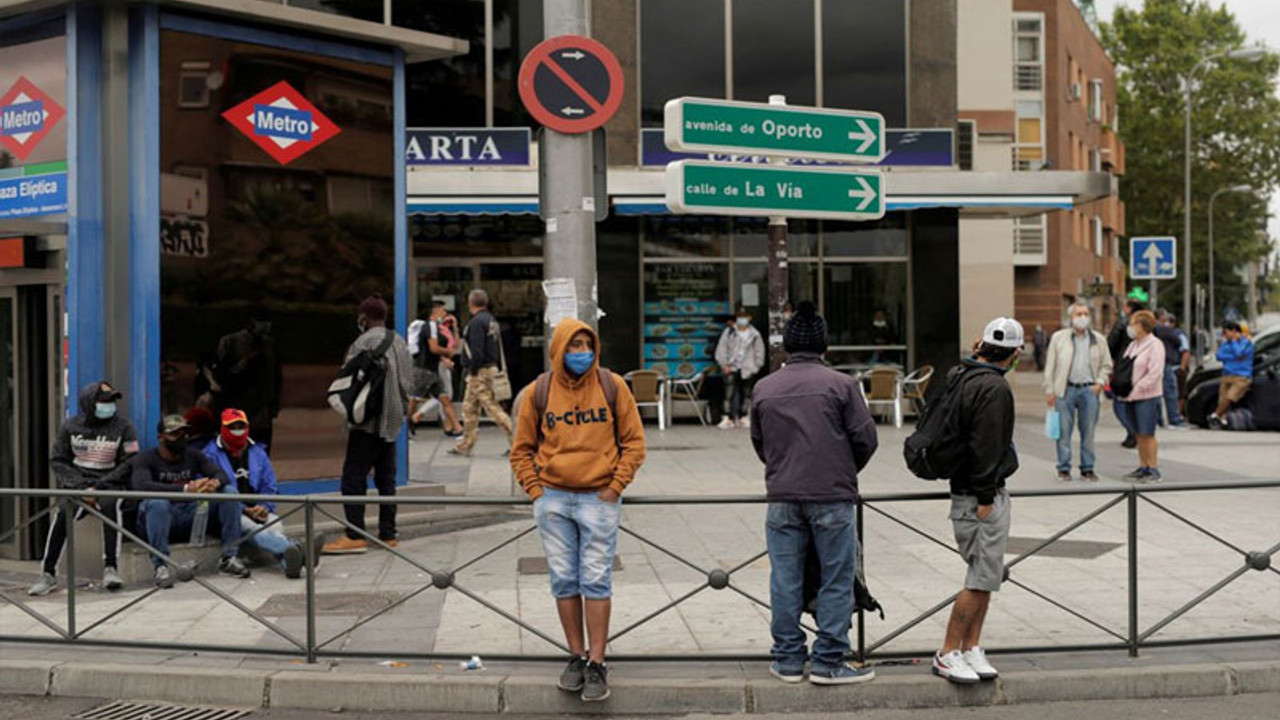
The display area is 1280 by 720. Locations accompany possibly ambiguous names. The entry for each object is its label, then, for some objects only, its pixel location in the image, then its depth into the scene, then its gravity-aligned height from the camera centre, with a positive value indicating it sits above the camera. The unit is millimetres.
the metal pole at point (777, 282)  8898 +360
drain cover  6117 -1603
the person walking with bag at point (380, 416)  9523 -497
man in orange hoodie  6109 -569
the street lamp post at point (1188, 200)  33562 +3528
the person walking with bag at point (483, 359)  15211 -184
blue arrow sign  20547 +1156
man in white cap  5957 -625
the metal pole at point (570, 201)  9062 +901
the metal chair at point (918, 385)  19703 -667
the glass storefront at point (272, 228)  9539 +821
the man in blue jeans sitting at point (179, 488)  8086 -879
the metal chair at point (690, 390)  19953 -715
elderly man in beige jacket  13312 -385
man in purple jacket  6051 -620
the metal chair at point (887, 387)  19109 -651
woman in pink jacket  13125 -491
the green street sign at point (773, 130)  8750 +1331
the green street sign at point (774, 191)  8648 +940
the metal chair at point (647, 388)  18703 -625
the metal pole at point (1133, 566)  6805 -1109
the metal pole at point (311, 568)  6656 -1062
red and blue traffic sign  8672 +1589
